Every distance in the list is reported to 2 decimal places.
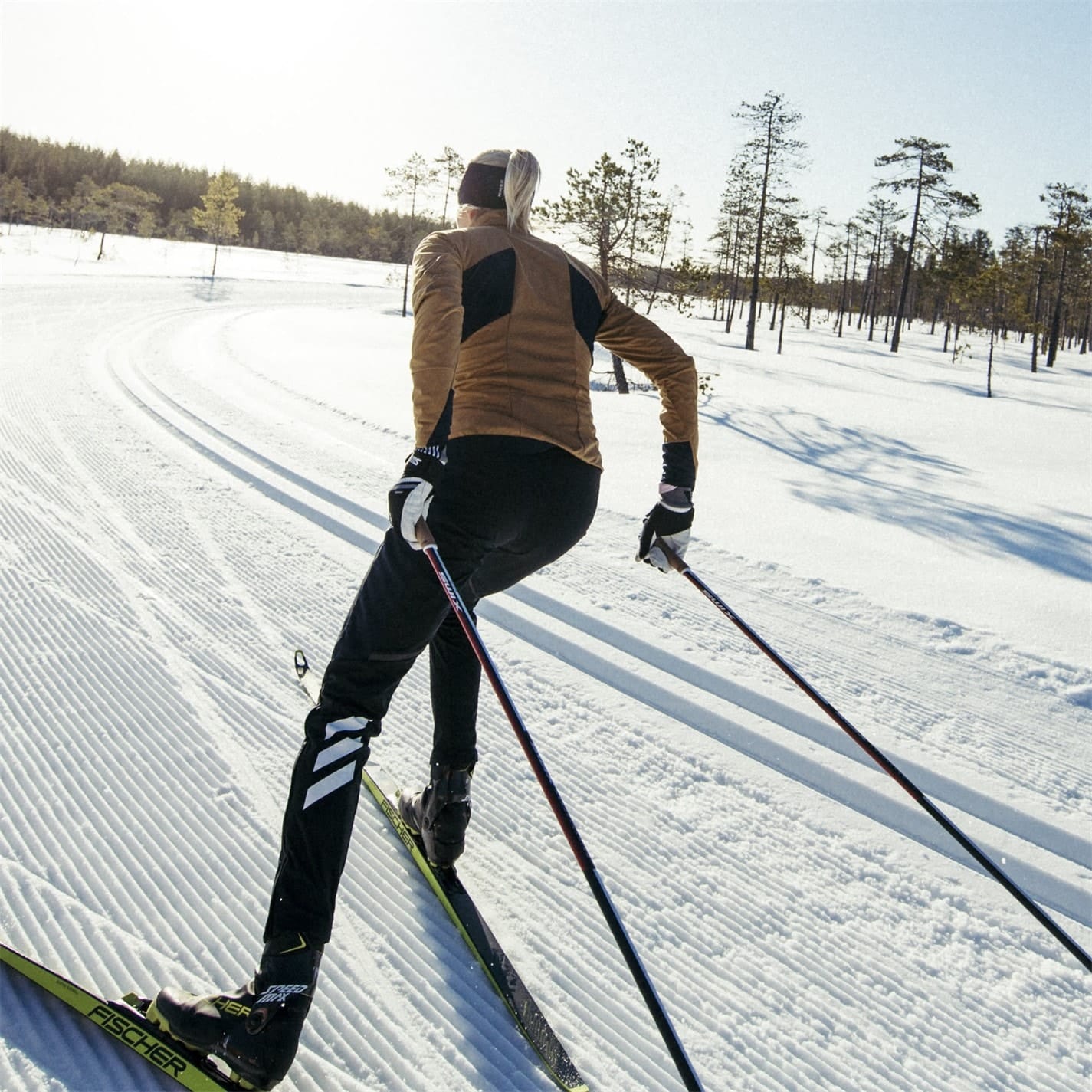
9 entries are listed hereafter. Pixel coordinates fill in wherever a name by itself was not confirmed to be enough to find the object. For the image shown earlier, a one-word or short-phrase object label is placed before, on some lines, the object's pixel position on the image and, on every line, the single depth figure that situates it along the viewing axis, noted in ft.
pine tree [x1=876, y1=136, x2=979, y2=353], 110.83
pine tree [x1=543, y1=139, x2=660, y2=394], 57.00
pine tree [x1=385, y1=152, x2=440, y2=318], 123.03
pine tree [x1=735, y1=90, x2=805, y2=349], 103.14
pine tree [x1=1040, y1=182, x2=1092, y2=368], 119.24
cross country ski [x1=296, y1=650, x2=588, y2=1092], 5.30
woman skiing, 5.16
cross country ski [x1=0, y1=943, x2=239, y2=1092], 4.94
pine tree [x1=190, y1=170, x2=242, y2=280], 151.94
